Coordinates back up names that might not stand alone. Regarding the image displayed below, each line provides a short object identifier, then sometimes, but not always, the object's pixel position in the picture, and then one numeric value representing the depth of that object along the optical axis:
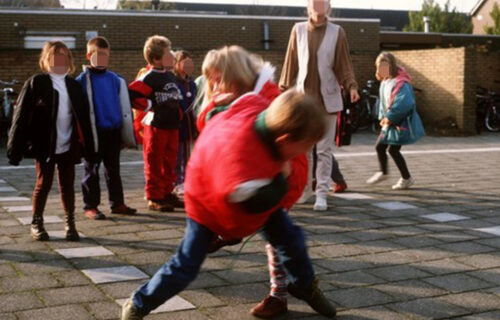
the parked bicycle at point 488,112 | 18.00
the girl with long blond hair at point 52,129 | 5.62
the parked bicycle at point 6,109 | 14.84
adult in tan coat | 7.15
